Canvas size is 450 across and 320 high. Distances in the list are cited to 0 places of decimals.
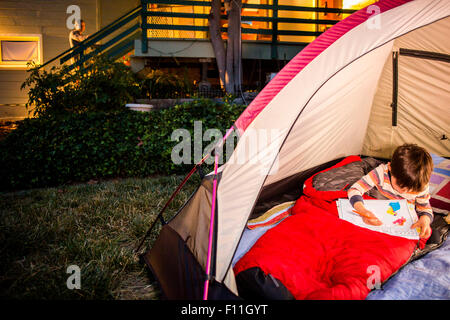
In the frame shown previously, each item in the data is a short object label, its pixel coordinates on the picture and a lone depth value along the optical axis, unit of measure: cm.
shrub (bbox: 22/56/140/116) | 439
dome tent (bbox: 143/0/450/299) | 169
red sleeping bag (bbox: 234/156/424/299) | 164
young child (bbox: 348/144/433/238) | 206
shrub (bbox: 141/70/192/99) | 611
